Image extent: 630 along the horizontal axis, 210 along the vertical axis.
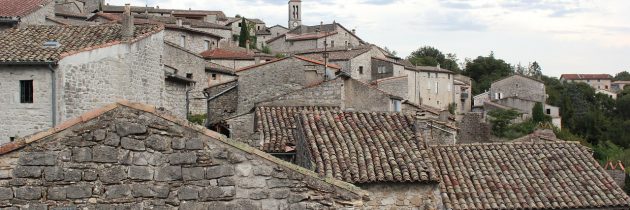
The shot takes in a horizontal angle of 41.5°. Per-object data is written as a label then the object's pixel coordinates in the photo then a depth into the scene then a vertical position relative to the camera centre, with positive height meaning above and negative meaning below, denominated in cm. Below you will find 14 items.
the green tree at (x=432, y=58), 11219 +723
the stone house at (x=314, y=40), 9119 +773
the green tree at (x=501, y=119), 6014 -93
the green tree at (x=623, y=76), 18842 +737
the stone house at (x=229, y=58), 6141 +378
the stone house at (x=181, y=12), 9699 +1180
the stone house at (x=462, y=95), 8781 +137
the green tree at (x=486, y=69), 11675 +551
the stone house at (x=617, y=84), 16850 +476
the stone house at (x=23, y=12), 2767 +391
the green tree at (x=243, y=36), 9169 +820
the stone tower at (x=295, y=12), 13775 +1604
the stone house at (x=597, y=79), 16850 +584
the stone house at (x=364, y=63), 6881 +385
